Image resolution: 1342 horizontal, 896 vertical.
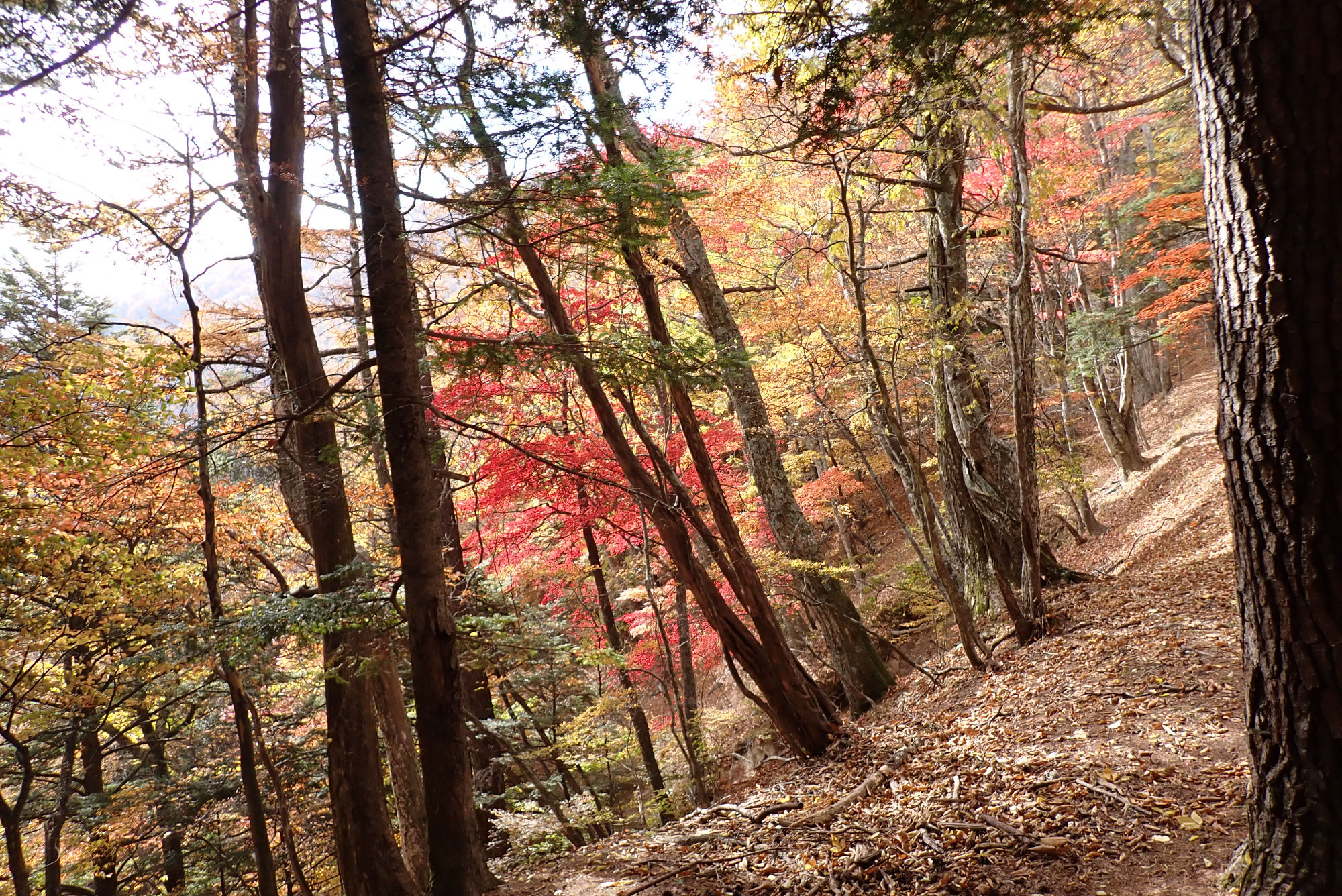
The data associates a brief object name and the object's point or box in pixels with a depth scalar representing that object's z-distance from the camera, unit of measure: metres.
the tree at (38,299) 13.43
